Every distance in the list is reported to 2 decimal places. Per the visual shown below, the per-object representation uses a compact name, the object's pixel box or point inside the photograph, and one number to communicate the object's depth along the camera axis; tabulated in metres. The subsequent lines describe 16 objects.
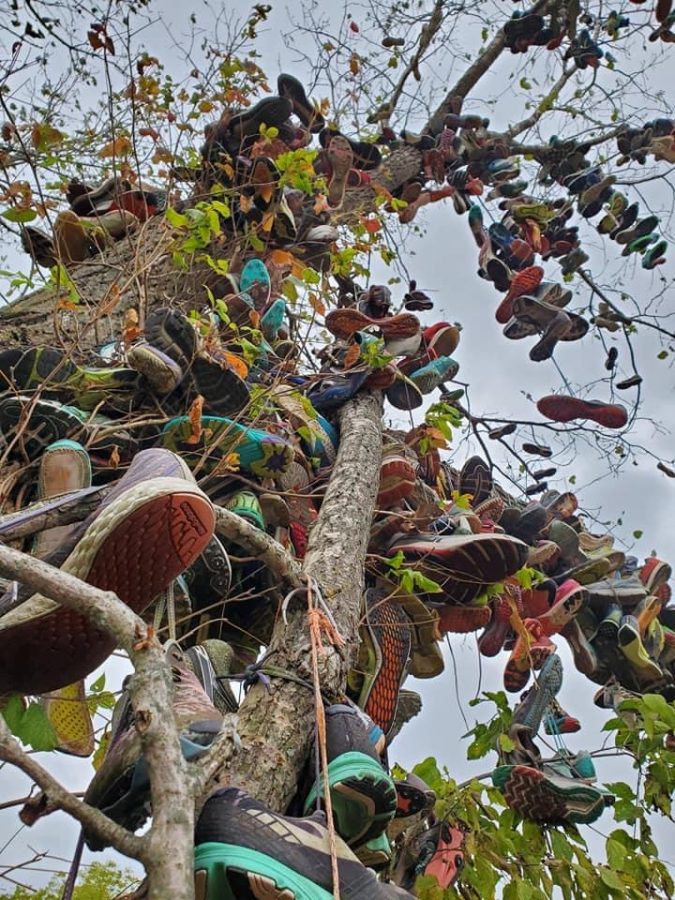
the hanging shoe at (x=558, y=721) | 2.65
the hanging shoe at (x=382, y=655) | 2.00
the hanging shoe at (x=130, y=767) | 1.04
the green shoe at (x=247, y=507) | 2.09
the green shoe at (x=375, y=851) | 1.19
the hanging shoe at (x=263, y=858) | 0.83
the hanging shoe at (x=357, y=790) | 1.12
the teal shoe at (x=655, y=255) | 4.41
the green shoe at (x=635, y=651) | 3.06
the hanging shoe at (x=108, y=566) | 1.10
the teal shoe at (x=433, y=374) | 3.12
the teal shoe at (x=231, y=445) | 2.14
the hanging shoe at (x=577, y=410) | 3.89
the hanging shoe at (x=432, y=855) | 1.93
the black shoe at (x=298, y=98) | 3.85
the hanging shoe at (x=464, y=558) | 2.21
